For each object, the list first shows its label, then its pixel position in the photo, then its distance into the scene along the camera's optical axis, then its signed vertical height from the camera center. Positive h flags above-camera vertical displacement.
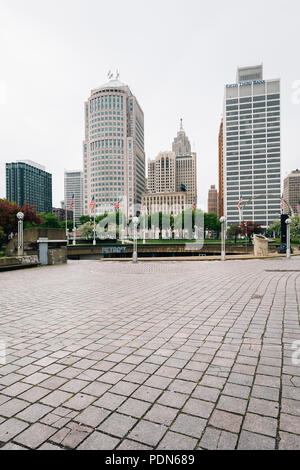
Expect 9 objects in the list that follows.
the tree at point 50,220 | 74.20 +4.05
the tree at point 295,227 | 48.96 +1.19
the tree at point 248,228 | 56.76 +1.21
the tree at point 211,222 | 90.56 +4.05
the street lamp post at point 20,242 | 16.50 -0.48
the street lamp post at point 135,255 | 20.84 -1.69
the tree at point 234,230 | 62.76 +0.99
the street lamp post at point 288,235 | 23.00 -0.14
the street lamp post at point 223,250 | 21.40 -1.34
